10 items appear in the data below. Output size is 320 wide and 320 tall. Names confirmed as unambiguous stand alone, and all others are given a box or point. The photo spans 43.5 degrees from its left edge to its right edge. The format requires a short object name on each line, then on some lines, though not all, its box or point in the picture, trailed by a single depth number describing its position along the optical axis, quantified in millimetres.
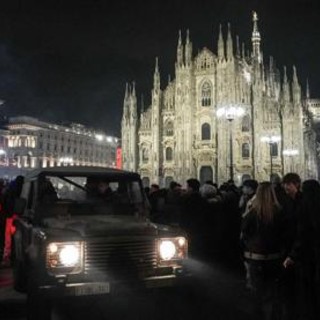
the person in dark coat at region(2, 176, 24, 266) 8752
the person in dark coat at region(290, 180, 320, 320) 4898
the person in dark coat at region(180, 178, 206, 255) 6906
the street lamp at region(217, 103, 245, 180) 21467
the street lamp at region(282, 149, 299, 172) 40125
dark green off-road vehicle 4586
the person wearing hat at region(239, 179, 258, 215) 7613
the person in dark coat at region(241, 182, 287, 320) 4770
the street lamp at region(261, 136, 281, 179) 39744
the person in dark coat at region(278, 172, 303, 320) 4910
